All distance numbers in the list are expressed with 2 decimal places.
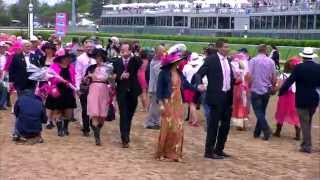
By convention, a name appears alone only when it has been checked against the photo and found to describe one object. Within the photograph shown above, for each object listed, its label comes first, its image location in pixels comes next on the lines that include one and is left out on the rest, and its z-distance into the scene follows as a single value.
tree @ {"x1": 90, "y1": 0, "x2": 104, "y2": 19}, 138.11
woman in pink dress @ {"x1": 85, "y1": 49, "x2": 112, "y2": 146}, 12.35
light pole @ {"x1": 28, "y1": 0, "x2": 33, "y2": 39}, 35.59
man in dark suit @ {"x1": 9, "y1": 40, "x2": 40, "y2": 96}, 15.36
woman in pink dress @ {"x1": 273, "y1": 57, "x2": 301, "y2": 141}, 14.46
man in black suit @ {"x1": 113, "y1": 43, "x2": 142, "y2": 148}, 12.09
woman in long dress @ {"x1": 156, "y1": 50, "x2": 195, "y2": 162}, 11.23
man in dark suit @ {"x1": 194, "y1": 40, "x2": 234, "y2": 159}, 11.36
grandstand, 59.38
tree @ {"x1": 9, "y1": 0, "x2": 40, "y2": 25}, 111.22
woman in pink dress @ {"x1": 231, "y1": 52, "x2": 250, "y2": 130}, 15.28
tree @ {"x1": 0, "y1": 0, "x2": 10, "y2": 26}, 104.62
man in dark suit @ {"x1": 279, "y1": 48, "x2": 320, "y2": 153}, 12.66
